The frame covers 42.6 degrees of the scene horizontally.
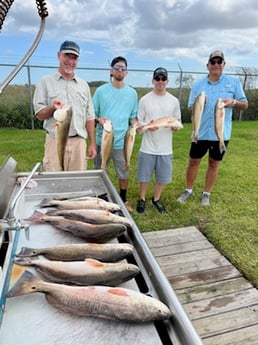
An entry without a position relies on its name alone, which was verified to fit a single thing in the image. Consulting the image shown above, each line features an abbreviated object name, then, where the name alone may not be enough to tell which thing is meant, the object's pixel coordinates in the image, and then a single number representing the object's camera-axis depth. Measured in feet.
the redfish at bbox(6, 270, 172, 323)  3.73
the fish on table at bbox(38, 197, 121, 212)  6.28
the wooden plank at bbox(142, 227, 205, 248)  12.39
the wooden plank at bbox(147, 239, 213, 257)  11.65
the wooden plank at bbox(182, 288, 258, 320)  8.57
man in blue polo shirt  13.84
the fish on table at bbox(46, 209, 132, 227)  5.73
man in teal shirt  13.05
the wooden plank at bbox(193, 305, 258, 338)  7.95
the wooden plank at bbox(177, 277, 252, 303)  9.20
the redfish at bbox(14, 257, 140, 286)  4.28
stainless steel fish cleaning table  3.52
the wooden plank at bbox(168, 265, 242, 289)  9.84
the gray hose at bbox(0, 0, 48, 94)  4.60
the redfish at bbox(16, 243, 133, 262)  4.77
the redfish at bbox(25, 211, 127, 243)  5.36
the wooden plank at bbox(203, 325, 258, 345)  7.61
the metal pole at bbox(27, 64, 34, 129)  34.73
